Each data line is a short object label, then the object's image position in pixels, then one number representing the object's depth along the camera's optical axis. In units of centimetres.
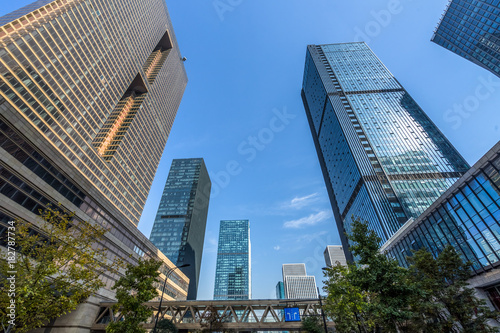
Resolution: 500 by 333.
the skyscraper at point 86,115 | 2714
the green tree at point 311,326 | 2870
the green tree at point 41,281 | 1270
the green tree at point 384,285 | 1702
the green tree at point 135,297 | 1966
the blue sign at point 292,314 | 2856
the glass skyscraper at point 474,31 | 9331
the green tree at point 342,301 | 2205
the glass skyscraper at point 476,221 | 2784
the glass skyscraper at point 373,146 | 7662
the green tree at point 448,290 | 1977
